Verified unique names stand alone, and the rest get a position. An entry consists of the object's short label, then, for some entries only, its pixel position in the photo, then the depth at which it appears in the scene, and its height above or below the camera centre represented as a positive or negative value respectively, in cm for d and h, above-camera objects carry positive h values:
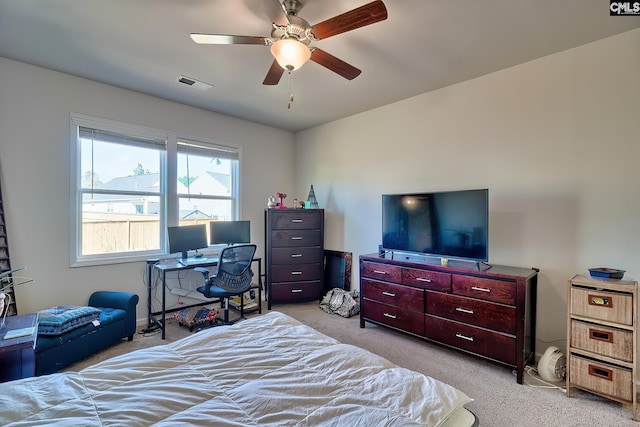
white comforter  95 -67
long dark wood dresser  240 -85
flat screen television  271 -9
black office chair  336 -72
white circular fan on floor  237 -124
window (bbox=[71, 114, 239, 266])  325 +33
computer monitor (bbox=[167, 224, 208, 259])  365 -31
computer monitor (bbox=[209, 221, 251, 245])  404 -25
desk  328 -71
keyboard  347 -58
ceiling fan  176 +116
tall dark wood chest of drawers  423 -59
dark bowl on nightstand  213 -43
